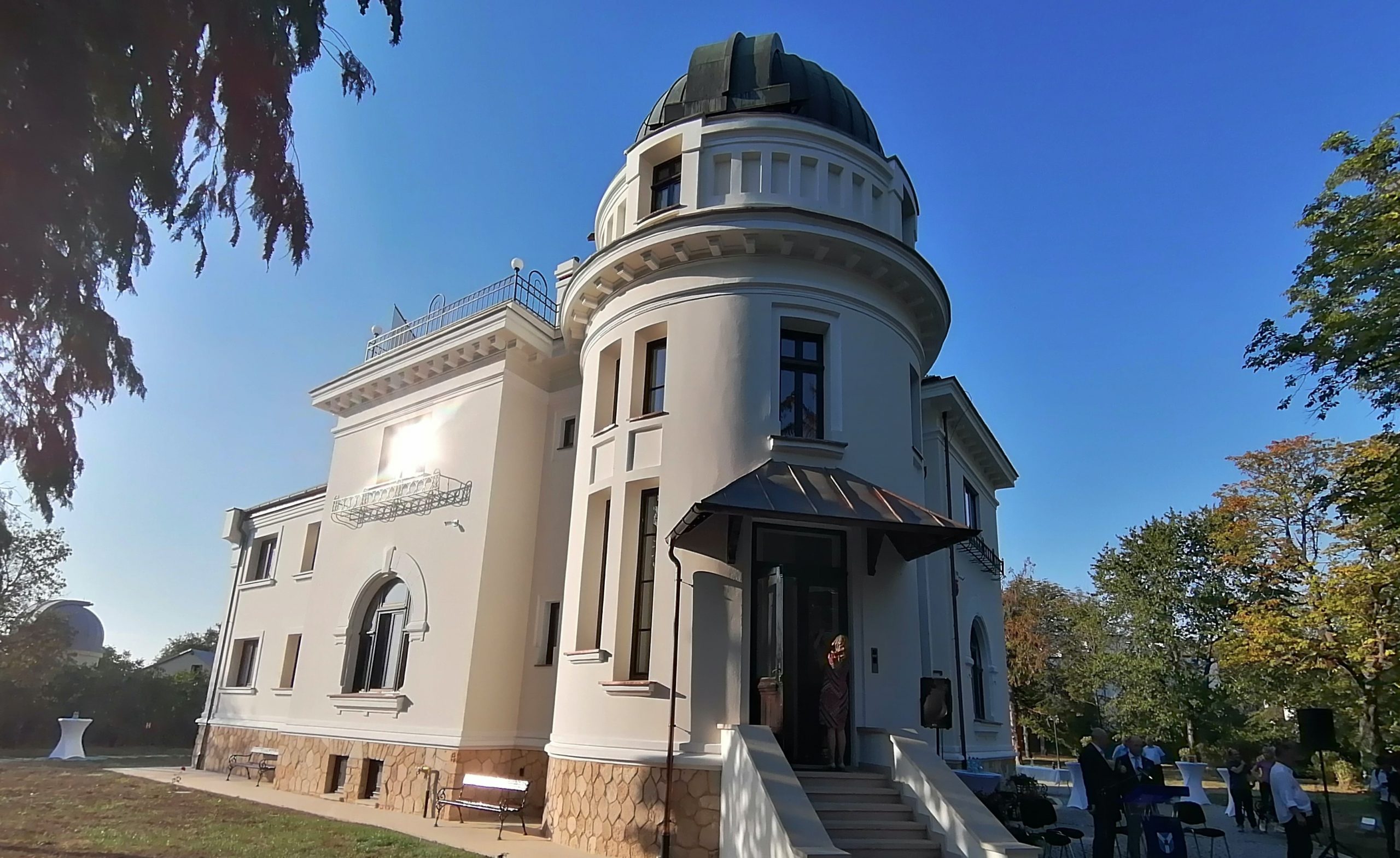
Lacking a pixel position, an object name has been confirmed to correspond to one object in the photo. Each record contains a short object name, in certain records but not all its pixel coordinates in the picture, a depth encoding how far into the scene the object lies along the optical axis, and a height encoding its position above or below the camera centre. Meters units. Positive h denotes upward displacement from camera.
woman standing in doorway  10.31 +0.14
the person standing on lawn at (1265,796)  16.75 -1.31
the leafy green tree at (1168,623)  34.09 +4.32
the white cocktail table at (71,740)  25.70 -1.90
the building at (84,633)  43.94 +2.53
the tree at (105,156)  5.08 +3.51
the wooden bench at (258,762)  18.64 -1.70
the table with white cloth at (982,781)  12.77 -0.97
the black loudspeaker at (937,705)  11.44 +0.15
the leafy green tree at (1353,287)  12.52 +6.98
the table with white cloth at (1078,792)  15.57 -1.31
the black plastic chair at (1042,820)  10.23 -1.20
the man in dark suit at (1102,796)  10.30 -0.88
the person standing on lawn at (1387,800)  12.76 -1.01
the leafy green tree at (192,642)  72.94 +3.63
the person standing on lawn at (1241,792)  17.12 -1.28
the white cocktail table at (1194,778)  17.84 -1.07
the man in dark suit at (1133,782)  10.37 -0.71
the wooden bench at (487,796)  12.67 -1.62
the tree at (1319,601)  22.89 +3.79
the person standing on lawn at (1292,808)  10.59 -0.96
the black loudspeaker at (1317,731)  11.42 +0.02
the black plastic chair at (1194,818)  10.85 -1.15
